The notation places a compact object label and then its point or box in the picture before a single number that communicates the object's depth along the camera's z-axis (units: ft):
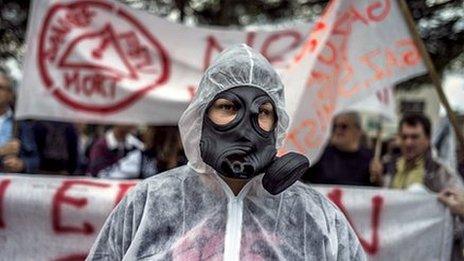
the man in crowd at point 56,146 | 16.58
